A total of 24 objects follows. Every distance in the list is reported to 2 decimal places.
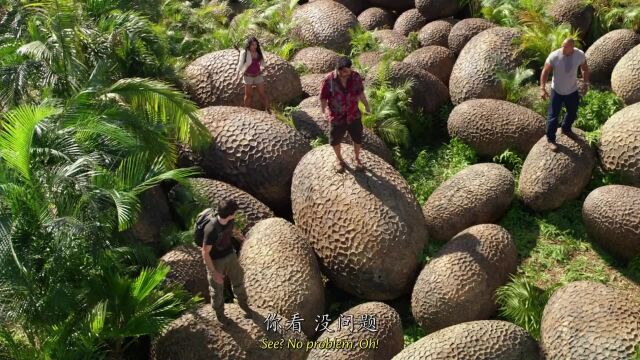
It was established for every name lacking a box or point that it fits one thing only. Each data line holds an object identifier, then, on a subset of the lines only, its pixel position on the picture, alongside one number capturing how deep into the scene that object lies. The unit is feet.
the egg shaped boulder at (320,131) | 29.04
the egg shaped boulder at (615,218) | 22.56
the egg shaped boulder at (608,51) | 31.58
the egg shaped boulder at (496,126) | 28.63
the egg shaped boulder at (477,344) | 18.63
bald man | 25.32
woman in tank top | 30.01
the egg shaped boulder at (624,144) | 25.36
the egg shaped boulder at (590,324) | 17.80
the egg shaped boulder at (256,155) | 27.12
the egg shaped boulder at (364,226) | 23.21
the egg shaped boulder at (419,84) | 33.22
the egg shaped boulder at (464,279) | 21.27
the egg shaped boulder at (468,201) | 25.00
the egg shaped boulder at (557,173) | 25.45
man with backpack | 19.17
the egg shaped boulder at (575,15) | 35.27
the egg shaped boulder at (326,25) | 41.06
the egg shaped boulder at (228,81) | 32.24
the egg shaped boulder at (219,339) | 19.88
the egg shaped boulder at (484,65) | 32.42
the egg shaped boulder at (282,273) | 21.74
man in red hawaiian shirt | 24.14
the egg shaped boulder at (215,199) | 25.23
